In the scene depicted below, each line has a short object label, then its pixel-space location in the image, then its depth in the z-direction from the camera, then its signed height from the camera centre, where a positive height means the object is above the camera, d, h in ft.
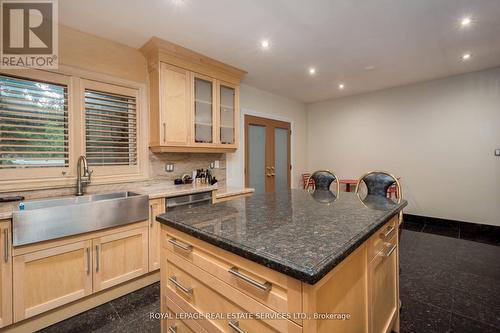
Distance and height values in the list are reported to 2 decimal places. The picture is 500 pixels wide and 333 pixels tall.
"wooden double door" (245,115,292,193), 14.01 +0.81
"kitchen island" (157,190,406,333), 2.43 -1.33
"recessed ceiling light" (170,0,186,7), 6.23 +4.50
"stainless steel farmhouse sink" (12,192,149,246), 5.16 -1.25
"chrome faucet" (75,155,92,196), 7.29 -0.27
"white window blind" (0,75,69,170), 6.45 +1.32
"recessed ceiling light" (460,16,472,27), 7.16 +4.57
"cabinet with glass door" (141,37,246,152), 8.66 +2.81
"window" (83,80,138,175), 7.93 +1.49
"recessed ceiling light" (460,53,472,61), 9.77 +4.69
